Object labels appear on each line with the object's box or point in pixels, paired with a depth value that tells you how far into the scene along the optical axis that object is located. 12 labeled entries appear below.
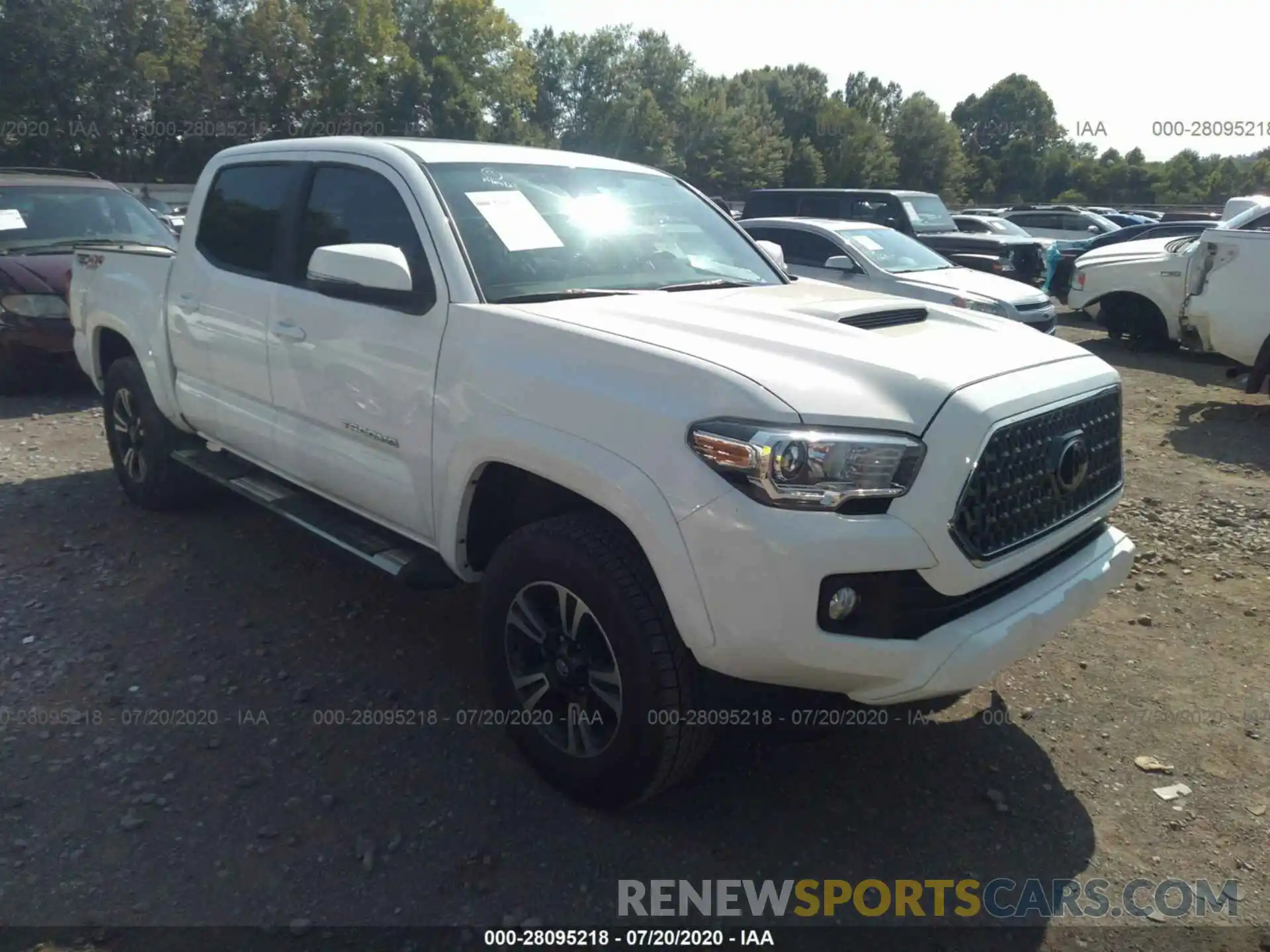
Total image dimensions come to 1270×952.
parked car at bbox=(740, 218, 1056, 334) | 9.41
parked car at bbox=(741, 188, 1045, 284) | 12.96
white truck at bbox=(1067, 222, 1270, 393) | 7.70
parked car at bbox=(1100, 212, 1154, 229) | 25.82
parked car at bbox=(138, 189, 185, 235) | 11.40
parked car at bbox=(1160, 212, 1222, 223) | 21.86
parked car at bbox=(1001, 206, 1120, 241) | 22.72
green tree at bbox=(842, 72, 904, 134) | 81.38
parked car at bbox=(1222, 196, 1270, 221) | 10.78
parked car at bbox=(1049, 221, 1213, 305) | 14.77
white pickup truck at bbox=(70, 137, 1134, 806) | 2.37
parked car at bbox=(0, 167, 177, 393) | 7.74
